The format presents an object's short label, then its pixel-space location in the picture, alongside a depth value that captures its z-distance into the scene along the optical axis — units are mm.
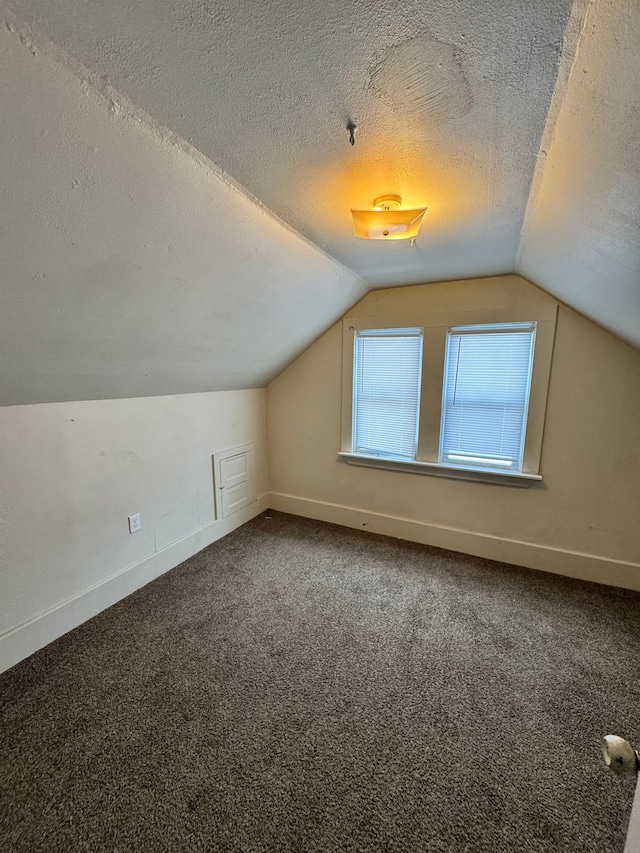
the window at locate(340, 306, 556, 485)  2383
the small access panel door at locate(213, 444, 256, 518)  2883
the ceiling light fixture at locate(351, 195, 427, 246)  1344
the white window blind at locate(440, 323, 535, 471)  2398
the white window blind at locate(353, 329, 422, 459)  2738
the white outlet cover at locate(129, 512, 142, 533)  2203
